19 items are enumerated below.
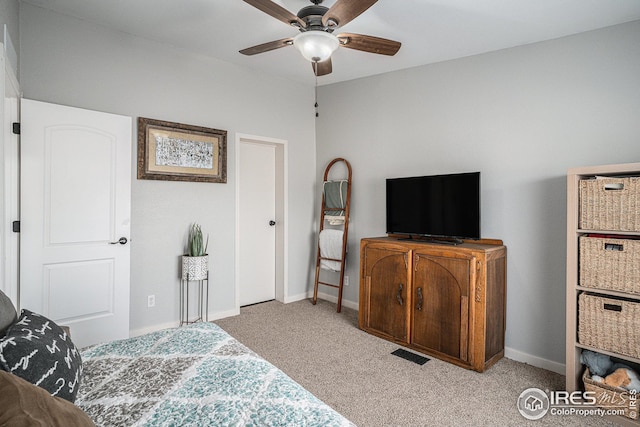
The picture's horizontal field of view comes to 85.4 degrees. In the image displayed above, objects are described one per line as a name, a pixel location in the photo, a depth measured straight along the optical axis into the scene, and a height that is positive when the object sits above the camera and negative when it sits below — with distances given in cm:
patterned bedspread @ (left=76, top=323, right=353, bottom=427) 109 -65
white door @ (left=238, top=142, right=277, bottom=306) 414 -16
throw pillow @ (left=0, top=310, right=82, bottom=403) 99 -46
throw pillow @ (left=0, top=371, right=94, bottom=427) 66 -40
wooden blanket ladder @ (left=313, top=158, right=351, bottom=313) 404 -20
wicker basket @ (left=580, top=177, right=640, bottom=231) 202 +5
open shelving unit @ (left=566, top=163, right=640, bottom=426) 206 -32
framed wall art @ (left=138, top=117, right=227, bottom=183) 316 +55
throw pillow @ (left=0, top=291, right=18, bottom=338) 115 -38
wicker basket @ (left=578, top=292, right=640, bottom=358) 201 -68
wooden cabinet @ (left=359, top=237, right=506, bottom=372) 259 -72
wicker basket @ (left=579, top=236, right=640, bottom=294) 202 -32
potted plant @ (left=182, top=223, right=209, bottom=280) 325 -47
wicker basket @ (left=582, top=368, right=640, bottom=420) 196 -109
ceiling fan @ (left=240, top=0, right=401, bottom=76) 187 +109
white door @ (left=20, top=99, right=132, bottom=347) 254 -8
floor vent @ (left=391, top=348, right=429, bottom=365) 277 -120
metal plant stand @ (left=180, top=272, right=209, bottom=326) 344 -93
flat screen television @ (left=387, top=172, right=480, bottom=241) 283 +4
